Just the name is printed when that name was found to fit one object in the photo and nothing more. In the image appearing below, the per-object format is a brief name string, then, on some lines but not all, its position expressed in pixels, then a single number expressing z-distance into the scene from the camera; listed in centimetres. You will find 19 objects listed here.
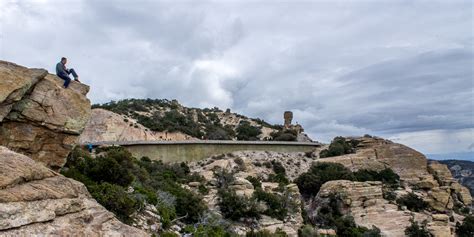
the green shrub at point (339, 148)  4347
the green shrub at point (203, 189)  2368
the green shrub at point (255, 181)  2769
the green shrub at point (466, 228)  2842
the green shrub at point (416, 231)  2592
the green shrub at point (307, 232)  2186
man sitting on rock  1195
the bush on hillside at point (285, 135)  5064
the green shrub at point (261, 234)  1791
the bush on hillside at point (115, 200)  1125
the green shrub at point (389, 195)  3247
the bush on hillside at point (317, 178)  3547
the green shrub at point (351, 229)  2549
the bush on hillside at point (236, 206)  2114
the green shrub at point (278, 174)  3378
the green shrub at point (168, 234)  1175
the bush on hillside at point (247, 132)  5588
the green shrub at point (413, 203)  3203
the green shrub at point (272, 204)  2330
